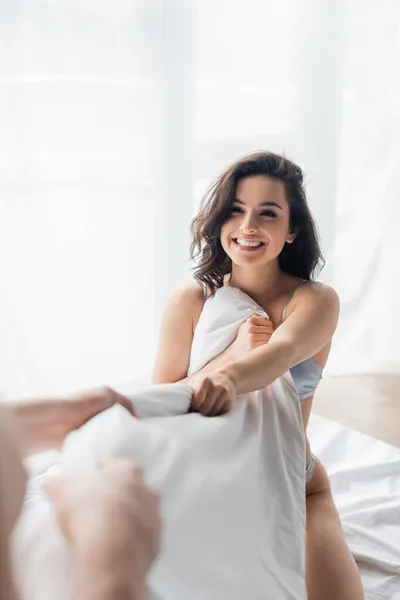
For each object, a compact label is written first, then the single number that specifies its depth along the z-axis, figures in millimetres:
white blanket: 839
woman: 1354
